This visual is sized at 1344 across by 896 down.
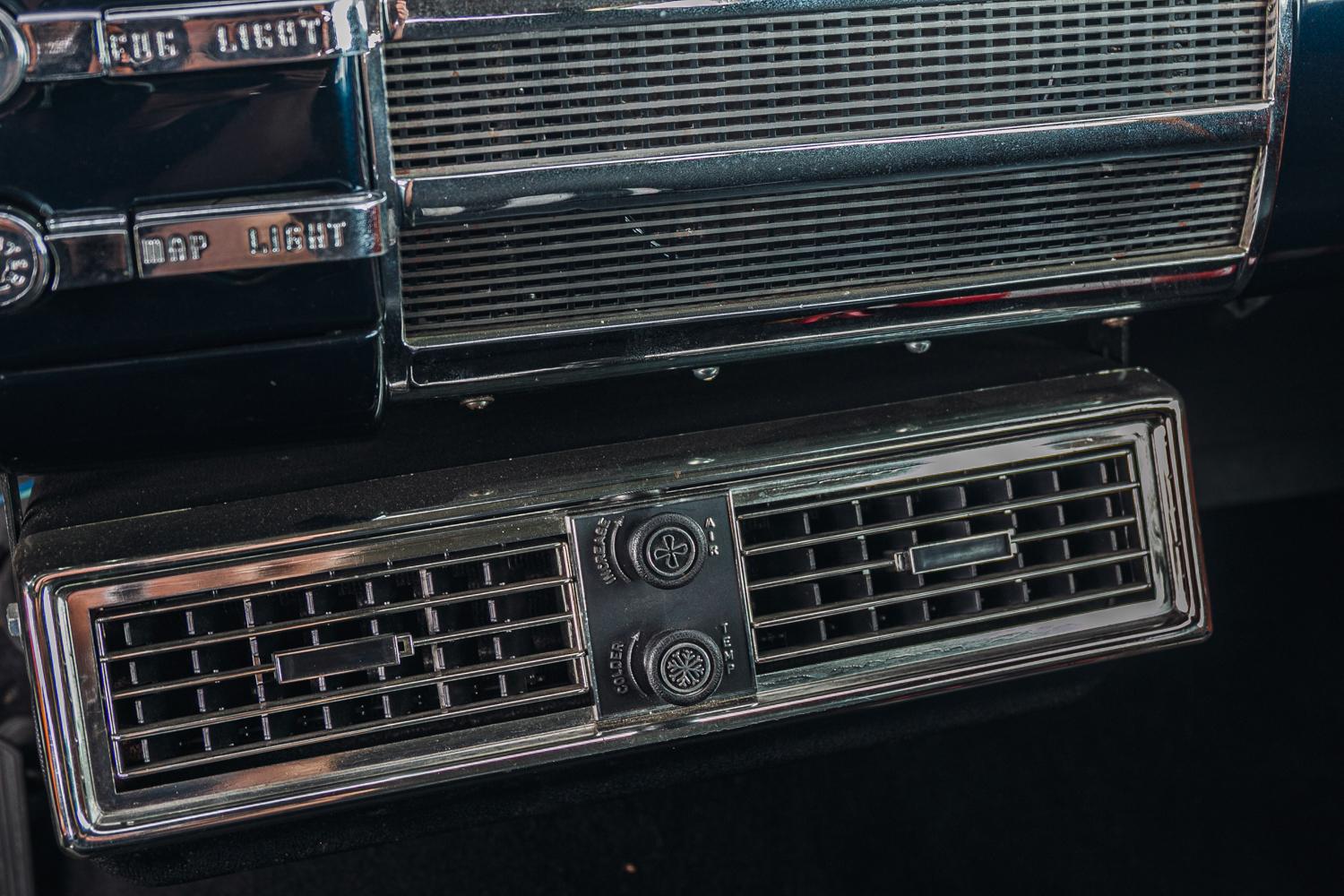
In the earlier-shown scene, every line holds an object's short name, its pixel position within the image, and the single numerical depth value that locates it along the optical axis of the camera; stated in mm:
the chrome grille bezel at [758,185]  773
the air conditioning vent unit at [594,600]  796
